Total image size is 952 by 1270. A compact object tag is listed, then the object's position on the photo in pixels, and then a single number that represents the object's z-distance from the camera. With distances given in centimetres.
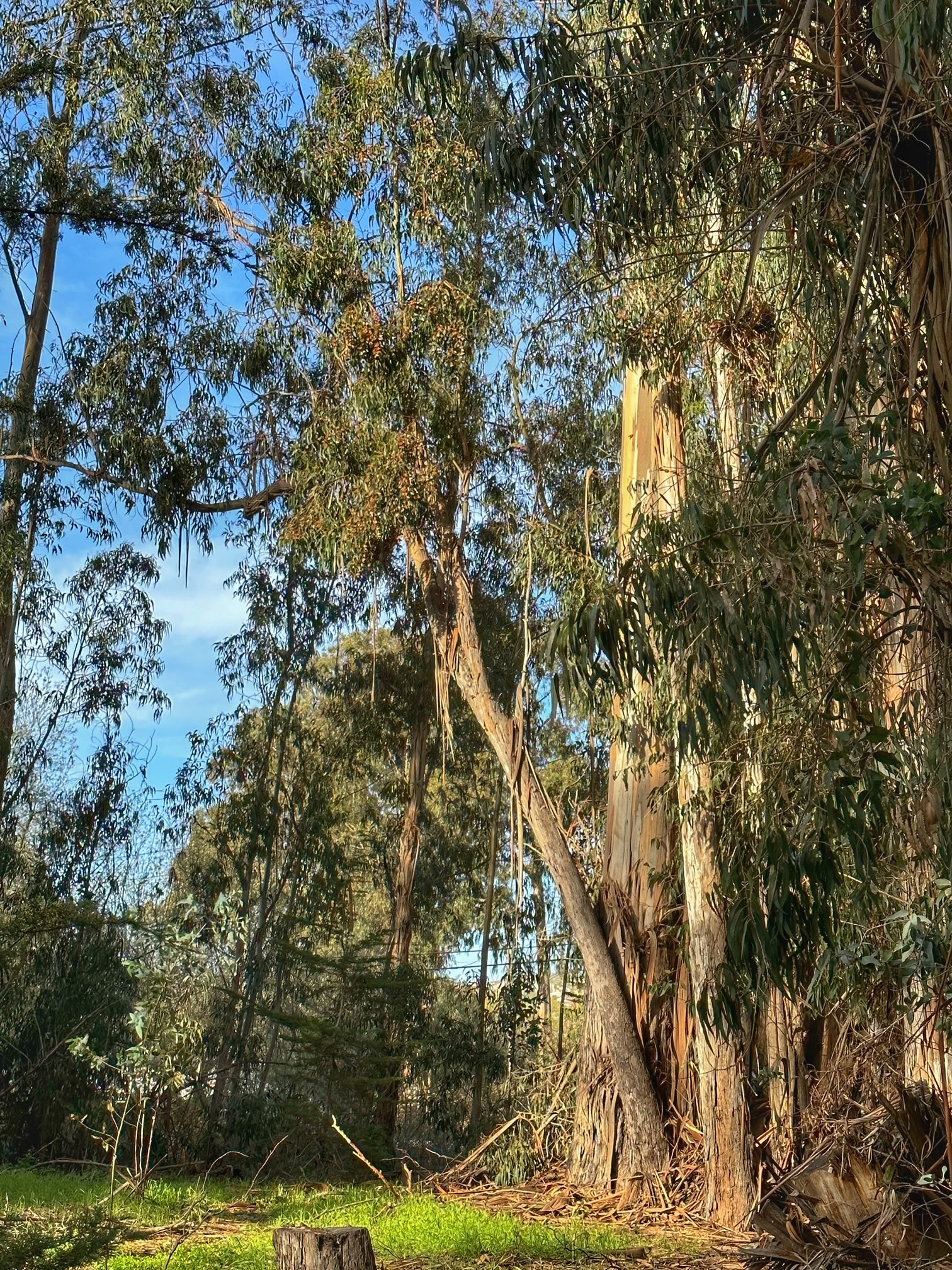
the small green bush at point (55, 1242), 379
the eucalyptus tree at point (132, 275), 1158
